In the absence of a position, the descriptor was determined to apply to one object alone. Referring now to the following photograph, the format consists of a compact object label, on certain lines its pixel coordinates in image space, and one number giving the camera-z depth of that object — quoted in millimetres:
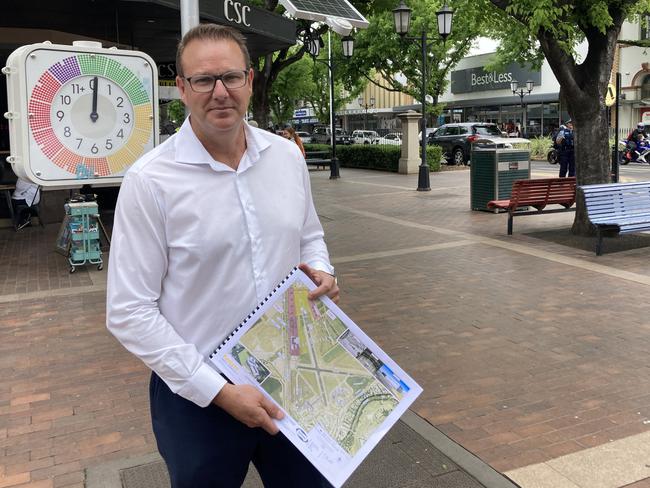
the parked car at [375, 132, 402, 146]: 32463
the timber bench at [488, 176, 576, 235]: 10414
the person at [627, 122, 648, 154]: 25297
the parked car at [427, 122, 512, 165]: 26408
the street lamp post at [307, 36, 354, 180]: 18752
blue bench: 8422
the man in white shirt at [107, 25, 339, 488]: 1740
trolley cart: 7863
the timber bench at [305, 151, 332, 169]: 24547
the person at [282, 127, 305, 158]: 14941
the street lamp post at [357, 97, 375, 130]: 60844
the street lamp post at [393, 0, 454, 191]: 15898
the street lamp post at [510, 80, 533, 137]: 36462
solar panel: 7570
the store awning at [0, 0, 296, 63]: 8453
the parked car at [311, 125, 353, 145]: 40325
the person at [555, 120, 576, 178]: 15148
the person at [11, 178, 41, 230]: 11172
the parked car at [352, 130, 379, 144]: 40094
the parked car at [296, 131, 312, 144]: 44906
